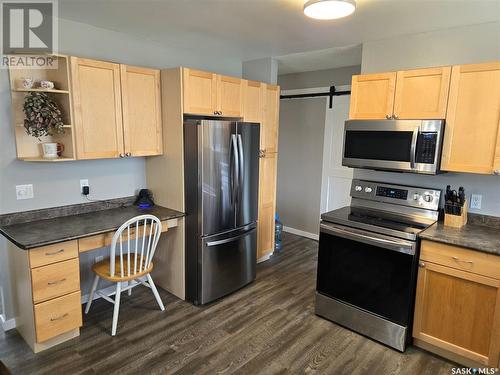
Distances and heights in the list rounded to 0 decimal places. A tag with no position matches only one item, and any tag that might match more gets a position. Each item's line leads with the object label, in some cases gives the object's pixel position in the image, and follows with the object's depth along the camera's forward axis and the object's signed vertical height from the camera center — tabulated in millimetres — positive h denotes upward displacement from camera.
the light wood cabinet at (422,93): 2441 +363
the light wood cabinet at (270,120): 3727 +196
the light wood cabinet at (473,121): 2256 +148
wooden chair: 2578 -1088
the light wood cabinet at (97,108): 2557 +204
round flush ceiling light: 2002 +815
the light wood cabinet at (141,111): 2843 +211
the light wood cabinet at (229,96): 3189 +403
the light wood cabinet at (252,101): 3473 +387
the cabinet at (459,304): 2115 -1096
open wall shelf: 2445 +209
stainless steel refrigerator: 2857 -601
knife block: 2523 -597
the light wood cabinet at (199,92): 2883 +397
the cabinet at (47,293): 2238 -1127
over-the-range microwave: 2426 -36
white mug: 2516 -134
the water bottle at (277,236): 4465 -1335
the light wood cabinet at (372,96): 2688 +369
